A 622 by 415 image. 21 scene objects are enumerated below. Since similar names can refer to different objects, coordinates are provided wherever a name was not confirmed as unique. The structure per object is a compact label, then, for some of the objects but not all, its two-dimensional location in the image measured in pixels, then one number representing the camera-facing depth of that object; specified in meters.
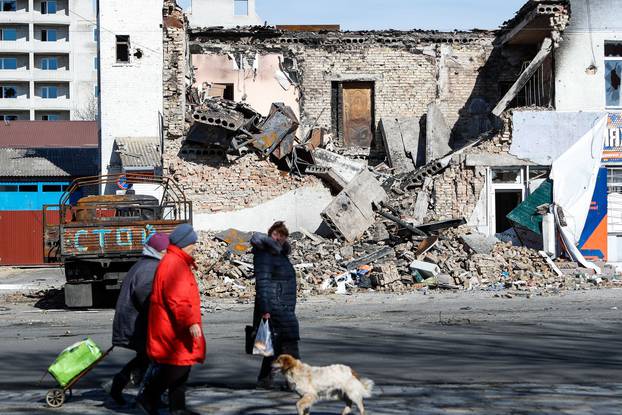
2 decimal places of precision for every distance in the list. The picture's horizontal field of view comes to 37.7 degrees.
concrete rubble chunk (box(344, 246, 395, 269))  22.27
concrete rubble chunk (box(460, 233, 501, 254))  22.67
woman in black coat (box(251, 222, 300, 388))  8.71
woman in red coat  7.09
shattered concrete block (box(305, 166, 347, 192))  27.27
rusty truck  17.89
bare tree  78.96
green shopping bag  8.09
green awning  25.23
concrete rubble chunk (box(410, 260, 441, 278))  21.34
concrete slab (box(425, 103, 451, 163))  28.83
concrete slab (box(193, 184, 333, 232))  27.42
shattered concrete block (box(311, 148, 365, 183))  27.67
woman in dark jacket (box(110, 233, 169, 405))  8.05
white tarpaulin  25.69
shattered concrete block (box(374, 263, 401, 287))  21.22
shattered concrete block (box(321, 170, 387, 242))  24.92
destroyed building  23.42
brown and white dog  7.17
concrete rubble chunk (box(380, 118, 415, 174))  29.08
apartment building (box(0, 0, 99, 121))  80.94
